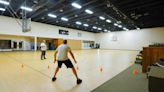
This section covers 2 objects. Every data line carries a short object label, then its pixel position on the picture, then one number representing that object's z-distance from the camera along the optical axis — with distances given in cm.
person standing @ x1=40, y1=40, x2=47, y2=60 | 896
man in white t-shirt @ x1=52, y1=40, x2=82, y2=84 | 363
